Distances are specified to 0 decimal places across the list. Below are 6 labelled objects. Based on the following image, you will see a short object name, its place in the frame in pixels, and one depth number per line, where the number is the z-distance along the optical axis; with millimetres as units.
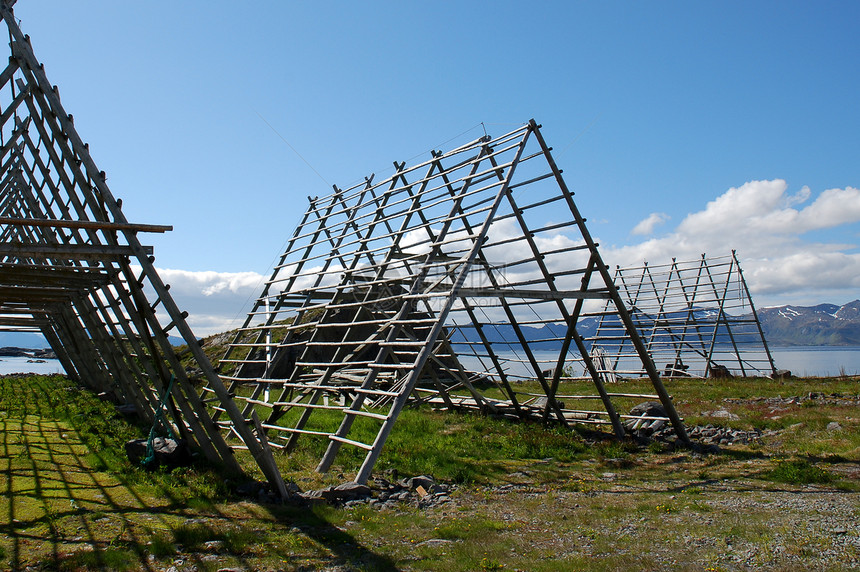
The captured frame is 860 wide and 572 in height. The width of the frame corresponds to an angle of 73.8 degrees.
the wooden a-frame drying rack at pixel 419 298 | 8438
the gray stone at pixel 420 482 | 7273
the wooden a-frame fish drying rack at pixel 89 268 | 6508
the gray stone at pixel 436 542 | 5285
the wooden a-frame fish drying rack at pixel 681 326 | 23328
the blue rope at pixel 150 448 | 7695
